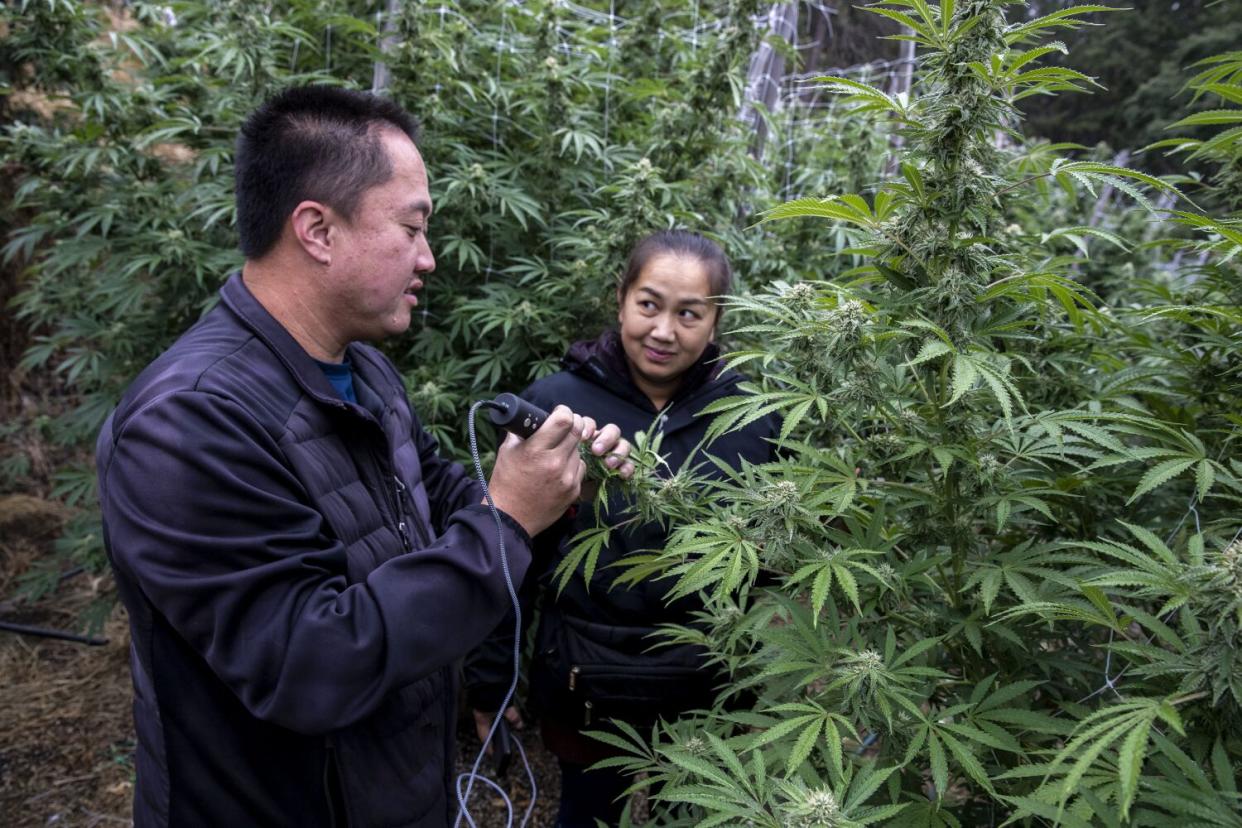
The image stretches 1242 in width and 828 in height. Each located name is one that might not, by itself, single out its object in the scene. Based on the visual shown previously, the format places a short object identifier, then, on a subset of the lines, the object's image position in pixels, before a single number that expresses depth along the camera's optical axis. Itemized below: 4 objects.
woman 2.06
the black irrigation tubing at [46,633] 3.20
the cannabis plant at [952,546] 1.06
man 1.17
